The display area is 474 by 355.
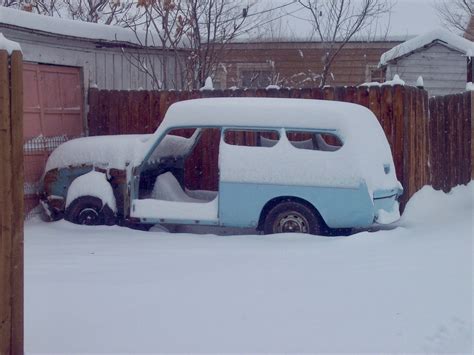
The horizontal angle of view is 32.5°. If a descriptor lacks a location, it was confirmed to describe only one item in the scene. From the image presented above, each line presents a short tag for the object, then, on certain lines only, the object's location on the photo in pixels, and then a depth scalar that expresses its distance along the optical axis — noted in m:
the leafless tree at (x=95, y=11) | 23.67
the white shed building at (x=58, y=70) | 12.01
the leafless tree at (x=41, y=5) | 24.24
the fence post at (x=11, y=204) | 4.92
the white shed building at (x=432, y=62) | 19.31
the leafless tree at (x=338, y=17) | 18.41
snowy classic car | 9.94
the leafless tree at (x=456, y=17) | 28.10
